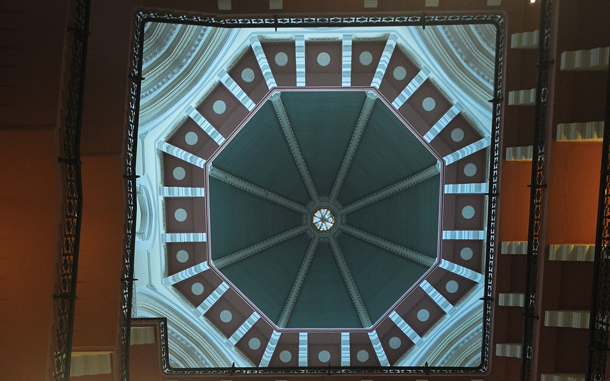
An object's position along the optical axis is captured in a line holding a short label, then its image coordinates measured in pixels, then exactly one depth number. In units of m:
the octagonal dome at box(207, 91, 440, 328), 15.60
